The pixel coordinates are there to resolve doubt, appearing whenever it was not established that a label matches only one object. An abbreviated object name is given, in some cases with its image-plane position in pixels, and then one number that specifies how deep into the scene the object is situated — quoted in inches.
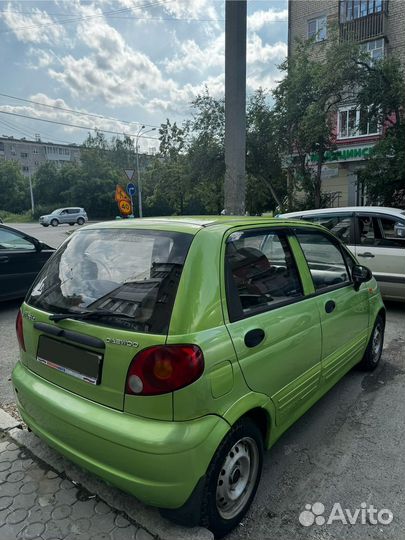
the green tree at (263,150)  674.2
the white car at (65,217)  1497.3
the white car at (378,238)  236.4
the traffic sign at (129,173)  506.5
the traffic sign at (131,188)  542.3
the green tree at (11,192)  2298.2
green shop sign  764.9
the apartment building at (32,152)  3365.4
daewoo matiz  70.4
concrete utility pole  266.5
